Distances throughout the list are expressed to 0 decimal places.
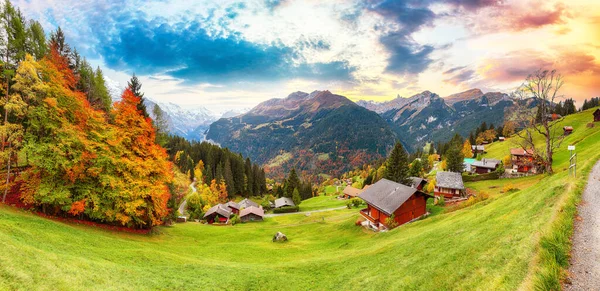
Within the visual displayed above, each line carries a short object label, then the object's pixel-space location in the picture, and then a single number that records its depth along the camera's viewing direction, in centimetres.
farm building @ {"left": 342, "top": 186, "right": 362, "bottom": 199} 10208
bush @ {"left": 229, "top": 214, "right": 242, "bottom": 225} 6730
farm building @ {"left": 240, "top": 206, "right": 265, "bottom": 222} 7256
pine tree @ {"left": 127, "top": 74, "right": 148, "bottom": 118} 4381
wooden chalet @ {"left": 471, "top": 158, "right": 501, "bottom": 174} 7538
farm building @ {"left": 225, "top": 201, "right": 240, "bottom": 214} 8353
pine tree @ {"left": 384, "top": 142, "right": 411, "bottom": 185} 6988
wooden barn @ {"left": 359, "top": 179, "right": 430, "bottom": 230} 3925
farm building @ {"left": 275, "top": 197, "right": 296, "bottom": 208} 9306
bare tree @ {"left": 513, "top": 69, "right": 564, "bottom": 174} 3297
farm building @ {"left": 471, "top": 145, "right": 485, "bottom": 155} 11269
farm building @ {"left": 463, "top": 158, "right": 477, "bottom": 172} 8490
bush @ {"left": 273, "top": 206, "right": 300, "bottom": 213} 8720
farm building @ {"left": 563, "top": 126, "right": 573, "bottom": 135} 9094
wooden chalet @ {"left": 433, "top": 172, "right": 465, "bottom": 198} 5466
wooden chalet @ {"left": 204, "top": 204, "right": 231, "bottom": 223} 7088
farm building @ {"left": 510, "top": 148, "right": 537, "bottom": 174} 6014
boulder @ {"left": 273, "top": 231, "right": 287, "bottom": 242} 4112
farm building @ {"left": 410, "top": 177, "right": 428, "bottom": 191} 6409
